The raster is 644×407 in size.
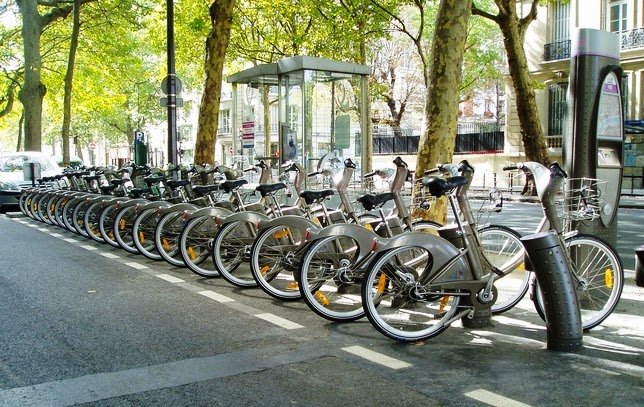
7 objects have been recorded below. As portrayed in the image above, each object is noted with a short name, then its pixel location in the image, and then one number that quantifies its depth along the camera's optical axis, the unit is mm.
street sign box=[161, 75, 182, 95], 13086
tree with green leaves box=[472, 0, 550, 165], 18688
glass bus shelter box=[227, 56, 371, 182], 12961
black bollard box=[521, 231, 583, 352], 4734
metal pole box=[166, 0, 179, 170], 13000
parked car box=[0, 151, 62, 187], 19000
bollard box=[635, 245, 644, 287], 3350
